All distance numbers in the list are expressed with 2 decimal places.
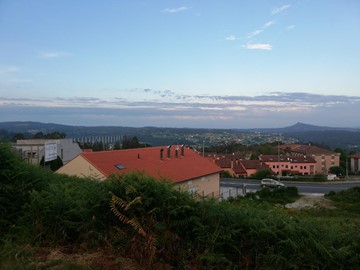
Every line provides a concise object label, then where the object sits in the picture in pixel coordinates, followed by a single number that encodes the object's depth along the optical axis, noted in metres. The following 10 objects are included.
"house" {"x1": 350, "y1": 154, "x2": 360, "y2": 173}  108.50
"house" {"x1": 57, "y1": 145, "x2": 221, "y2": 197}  28.30
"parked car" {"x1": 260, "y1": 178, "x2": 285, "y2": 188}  52.88
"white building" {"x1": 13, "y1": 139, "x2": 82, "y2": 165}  51.19
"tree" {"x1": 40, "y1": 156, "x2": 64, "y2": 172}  36.52
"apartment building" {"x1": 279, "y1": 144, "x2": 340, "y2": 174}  106.38
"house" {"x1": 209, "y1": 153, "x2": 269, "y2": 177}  80.19
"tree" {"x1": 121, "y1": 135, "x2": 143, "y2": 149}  80.19
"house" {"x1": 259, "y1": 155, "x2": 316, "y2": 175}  95.12
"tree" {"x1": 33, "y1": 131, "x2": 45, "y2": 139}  74.53
